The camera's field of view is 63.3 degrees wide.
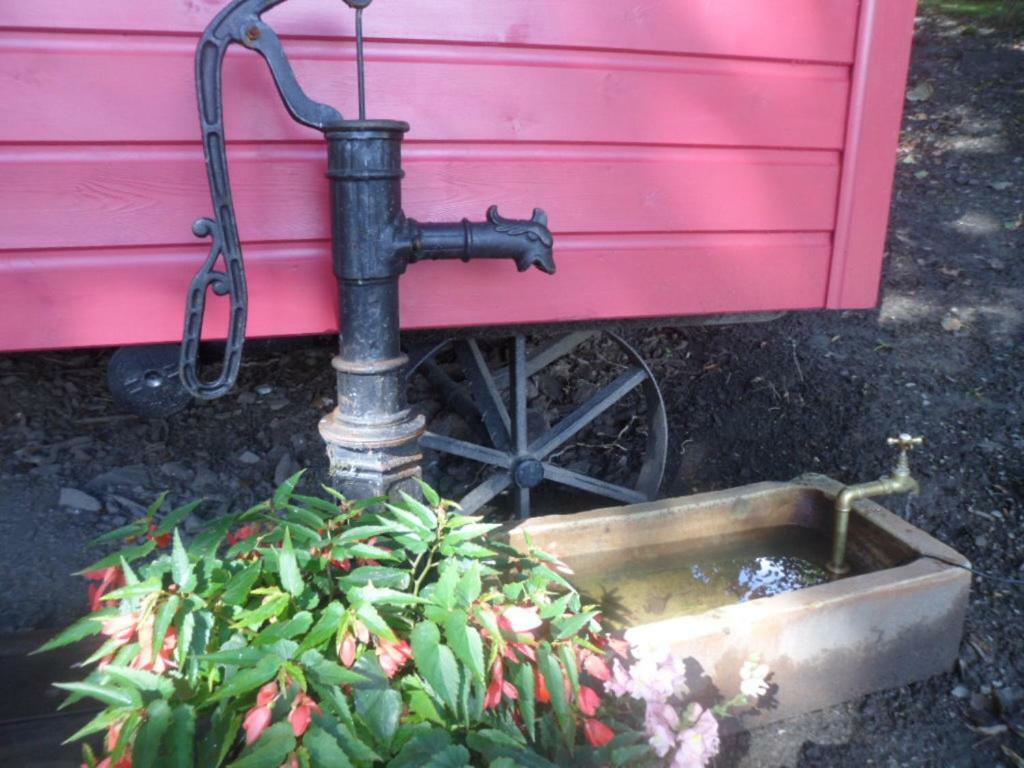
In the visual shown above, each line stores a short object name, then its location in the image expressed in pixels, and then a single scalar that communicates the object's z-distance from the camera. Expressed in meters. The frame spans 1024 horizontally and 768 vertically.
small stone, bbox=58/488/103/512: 2.81
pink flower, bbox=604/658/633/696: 1.42
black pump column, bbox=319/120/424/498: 1.66
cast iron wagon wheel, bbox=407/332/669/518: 2.87
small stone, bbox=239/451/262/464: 3.22
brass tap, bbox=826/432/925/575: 2.23
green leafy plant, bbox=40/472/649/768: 1.04
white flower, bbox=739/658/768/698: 1.78
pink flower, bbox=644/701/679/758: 1.40
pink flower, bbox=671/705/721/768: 1.39
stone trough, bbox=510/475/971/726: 1.83
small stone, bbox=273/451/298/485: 3.20
